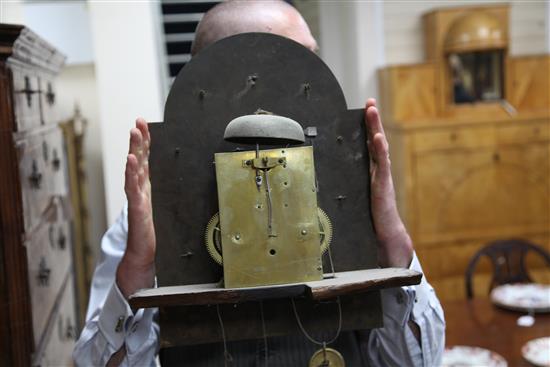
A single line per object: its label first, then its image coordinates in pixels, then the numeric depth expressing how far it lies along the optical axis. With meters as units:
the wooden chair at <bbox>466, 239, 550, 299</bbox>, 3.57
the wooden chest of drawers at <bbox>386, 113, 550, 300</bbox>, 5.26
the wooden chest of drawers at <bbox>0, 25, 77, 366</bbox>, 1.74
